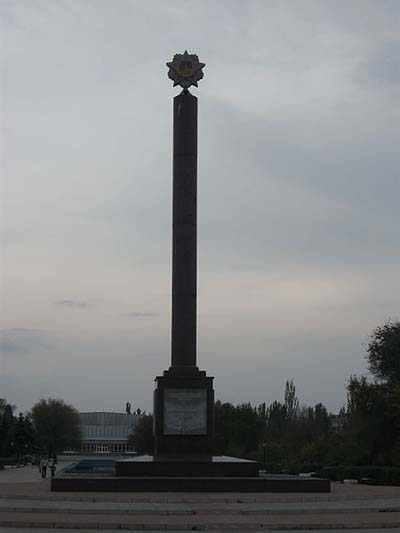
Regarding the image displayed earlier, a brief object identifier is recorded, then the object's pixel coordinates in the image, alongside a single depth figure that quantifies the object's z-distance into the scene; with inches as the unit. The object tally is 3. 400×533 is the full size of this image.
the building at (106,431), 6264.8
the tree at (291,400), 4038.4
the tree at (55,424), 4447.1
